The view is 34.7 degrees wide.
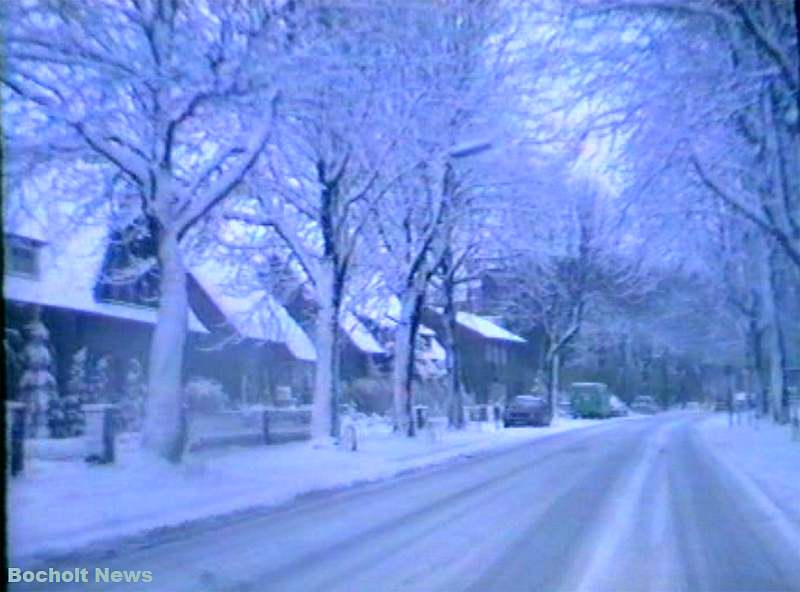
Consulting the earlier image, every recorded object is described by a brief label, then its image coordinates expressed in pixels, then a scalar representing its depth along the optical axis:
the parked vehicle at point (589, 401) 77.56
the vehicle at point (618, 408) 82.22
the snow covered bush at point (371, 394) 56.03
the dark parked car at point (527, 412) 58.66
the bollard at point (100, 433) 22.22
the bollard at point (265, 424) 33.62
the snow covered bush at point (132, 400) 29.08
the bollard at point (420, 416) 44.69
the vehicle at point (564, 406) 81.54
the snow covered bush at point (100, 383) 32.22
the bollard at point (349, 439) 31.45
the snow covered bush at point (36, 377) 27.56
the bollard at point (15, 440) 18.15
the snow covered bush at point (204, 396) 34.76
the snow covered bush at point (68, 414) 27.85
